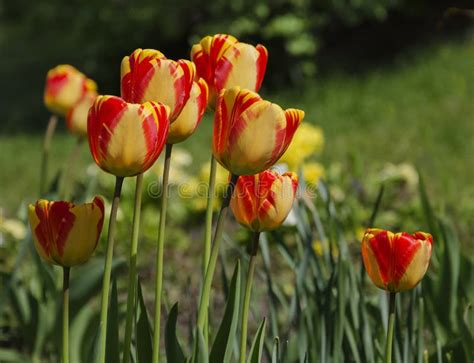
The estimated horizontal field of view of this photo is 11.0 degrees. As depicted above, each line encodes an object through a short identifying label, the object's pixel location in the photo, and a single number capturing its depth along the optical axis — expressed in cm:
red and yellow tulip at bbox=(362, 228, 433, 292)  196
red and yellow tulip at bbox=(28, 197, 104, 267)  192
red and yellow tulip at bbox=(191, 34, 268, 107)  200
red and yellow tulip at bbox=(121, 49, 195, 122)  192
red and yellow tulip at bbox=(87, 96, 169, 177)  188
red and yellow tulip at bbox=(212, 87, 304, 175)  189
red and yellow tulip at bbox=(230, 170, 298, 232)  196
